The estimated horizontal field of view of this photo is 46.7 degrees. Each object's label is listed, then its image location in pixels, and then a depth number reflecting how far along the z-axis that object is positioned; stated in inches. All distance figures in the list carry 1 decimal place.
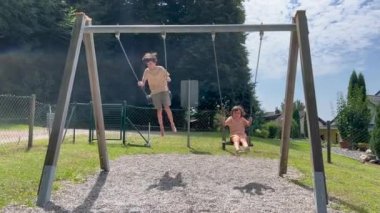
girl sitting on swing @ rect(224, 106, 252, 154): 386.9
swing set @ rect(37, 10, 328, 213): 206.7
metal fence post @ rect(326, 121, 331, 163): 524.7
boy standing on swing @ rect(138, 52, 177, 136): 362.6
